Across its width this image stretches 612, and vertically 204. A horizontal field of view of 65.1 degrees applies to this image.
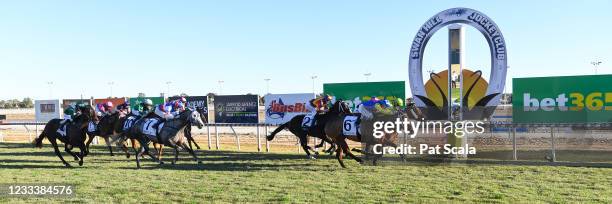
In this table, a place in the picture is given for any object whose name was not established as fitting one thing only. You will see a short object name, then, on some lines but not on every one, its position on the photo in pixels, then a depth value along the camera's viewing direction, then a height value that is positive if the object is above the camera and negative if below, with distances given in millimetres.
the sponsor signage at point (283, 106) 15992 -209
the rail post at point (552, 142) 10419 -1022
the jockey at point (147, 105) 12887 -95
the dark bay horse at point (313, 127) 11062 -704
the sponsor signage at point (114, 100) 21106 +111
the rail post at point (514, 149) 10836 -1193
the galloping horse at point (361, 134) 10430 -776
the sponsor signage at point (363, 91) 14195 +252
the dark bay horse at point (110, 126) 13211 -659
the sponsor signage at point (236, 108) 16672 -265
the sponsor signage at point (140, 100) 19781 +79
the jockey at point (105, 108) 13762 -155
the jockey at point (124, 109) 13883 -191
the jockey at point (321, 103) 11586 -89
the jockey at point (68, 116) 12303 -378
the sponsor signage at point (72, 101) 21619 +89
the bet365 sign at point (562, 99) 11891 -91
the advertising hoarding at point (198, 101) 17859 +5
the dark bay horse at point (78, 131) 11836 -690
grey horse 11398 -702
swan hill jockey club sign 11281 +456
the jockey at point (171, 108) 11759 -156
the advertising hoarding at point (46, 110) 22266 -302
